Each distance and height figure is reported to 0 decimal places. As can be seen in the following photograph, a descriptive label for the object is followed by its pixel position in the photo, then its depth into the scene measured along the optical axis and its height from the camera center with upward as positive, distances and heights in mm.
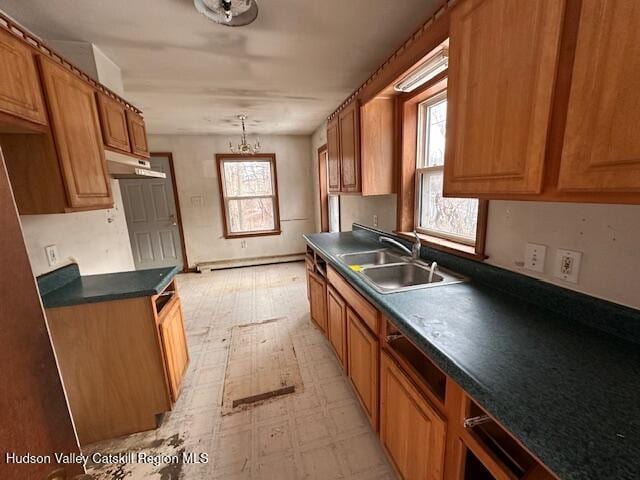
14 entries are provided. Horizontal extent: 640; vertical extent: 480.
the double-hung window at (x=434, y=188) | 1789 -5
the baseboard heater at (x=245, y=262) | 4957 -1288
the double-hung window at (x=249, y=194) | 4945 +5
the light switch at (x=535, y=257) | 1121 -317
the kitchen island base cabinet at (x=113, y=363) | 1488 -959
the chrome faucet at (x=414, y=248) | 1794 -425
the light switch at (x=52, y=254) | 1604 -309
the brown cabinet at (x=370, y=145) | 2086 +360
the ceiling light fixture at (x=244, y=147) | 3633 +845
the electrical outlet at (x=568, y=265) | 997 -321
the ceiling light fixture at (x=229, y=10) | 1388 +1002
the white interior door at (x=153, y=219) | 4492 -344
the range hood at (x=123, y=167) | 1781 +228
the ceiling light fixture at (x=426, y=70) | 1271 +626
